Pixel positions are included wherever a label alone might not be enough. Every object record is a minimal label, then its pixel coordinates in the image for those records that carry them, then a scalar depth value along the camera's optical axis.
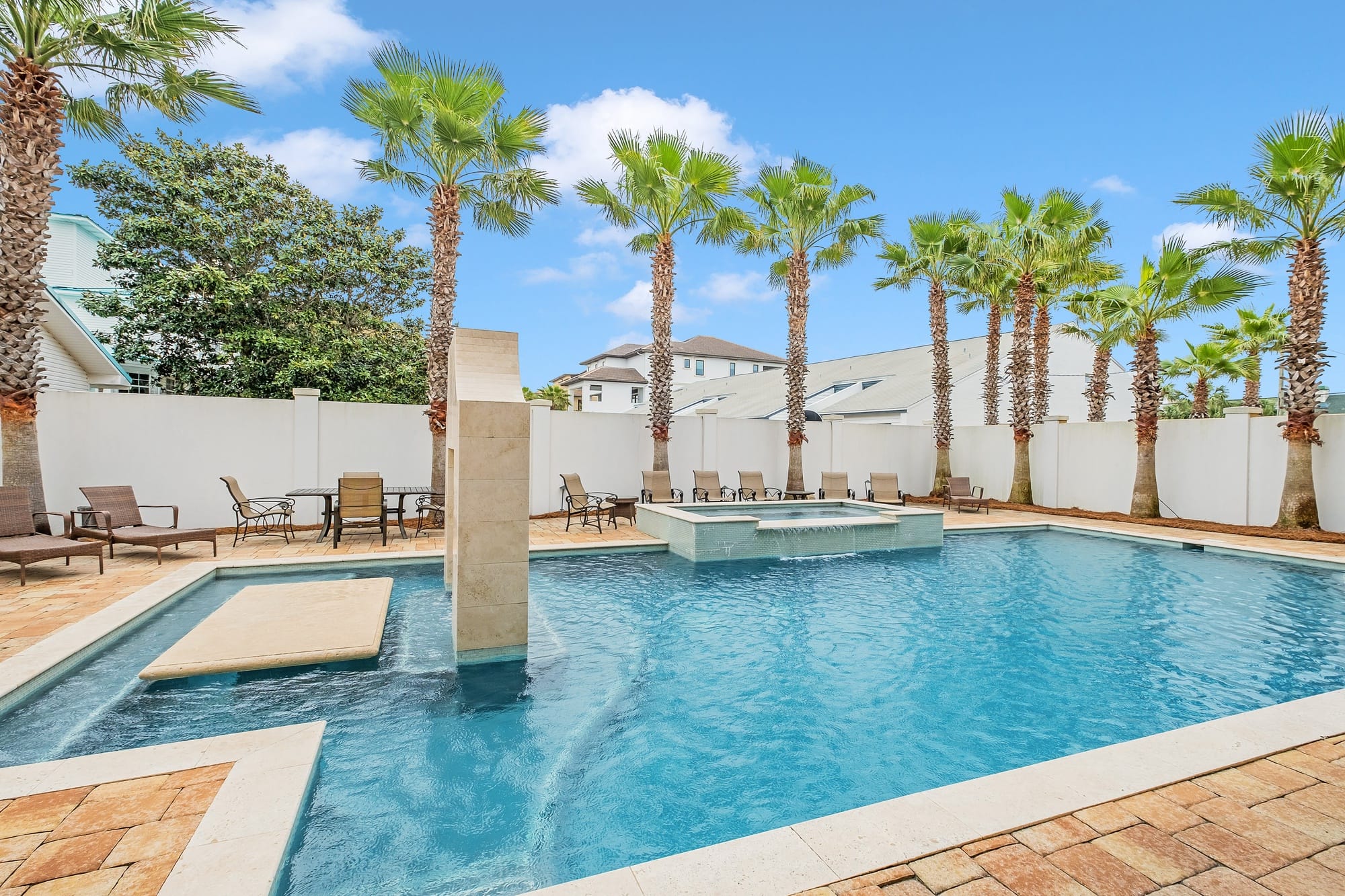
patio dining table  9.58
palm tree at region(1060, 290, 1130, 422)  15.26
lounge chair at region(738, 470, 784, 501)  15.09
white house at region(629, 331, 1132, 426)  24.86
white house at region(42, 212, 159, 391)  17.41
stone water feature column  5.10
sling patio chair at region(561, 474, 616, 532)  12.11
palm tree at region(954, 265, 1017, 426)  18.31
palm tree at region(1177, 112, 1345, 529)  11.15
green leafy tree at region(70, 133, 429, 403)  15.81
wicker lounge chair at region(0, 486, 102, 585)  6.76
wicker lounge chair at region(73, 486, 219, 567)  8.13
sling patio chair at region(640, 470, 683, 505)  13.62
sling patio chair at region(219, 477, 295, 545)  9.73
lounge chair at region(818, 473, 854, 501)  15.68
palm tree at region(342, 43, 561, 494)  10.77
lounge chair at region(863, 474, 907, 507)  16.22
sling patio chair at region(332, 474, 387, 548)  9.58
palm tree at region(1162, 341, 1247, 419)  22.09
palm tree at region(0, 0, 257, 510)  8.01
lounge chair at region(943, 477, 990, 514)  15.59
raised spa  9.91
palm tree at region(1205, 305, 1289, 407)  21.03
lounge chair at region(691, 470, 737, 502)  14.77
